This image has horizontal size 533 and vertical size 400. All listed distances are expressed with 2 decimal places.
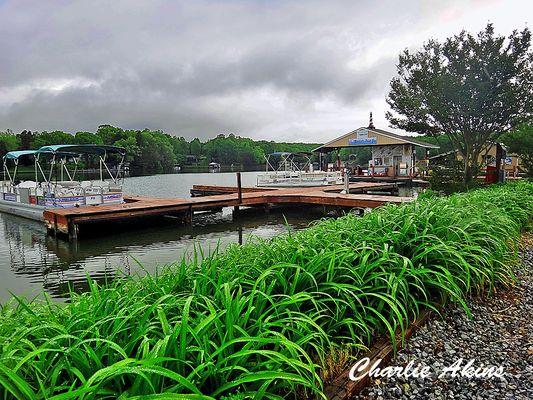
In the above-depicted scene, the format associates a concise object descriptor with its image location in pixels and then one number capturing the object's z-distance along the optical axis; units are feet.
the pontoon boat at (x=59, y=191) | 46.88
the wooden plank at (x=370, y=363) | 6.75
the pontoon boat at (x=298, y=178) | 83.15
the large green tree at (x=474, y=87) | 39.32
